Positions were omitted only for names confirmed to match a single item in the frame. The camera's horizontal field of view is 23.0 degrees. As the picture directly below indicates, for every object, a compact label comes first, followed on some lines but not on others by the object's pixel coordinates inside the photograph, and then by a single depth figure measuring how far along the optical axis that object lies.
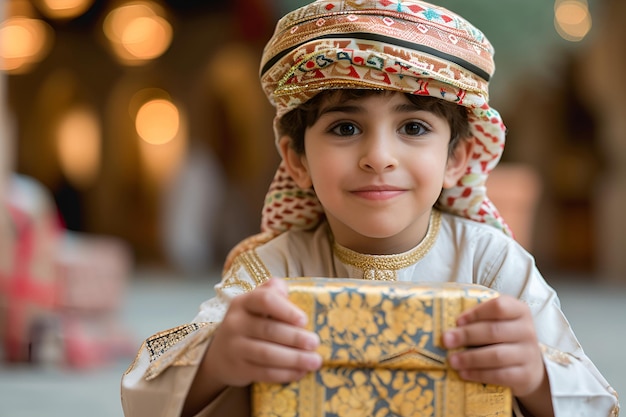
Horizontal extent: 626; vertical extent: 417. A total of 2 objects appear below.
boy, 1.04
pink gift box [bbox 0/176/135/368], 4.73
